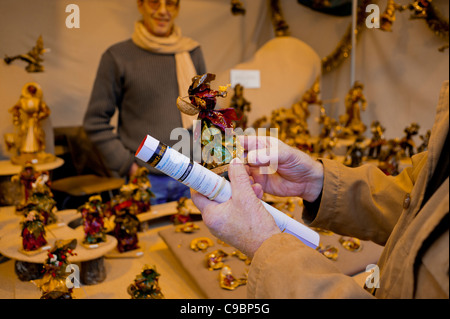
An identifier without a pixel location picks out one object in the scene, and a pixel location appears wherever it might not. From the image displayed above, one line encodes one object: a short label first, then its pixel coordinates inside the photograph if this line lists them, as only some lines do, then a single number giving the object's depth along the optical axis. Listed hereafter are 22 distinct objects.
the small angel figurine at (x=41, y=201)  0.94
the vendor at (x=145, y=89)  1.00
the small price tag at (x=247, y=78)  2.19
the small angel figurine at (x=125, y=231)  1.00
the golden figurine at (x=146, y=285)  0.73
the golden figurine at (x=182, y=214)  1.18
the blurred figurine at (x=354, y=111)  2.15
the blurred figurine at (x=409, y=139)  1.63
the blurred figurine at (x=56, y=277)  0.65
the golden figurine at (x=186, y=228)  1.08
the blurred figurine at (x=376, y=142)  1.74
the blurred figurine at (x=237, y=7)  2.33
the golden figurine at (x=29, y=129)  1.23
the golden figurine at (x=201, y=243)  0.98
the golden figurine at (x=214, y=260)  0.89
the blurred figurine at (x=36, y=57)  1.31
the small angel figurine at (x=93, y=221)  0.90
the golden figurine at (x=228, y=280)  0.82
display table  0.79
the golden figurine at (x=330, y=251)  0.94
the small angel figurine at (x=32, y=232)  0.82
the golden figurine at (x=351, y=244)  0.99
